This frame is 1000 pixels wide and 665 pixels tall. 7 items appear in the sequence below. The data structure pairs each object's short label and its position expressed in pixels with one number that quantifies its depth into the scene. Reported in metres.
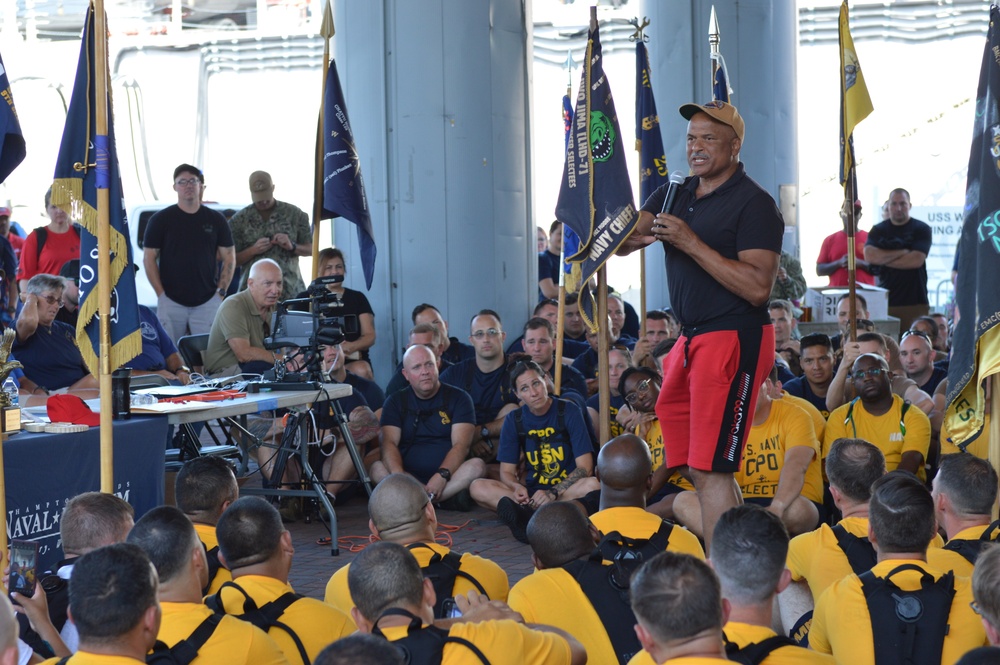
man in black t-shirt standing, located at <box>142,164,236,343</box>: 10.38
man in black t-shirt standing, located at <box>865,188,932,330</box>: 13.30
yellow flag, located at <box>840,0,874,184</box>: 8.27
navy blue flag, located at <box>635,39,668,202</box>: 10.00
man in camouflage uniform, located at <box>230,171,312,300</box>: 11.01
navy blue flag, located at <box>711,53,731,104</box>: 10.48
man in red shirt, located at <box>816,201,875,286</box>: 13.78
